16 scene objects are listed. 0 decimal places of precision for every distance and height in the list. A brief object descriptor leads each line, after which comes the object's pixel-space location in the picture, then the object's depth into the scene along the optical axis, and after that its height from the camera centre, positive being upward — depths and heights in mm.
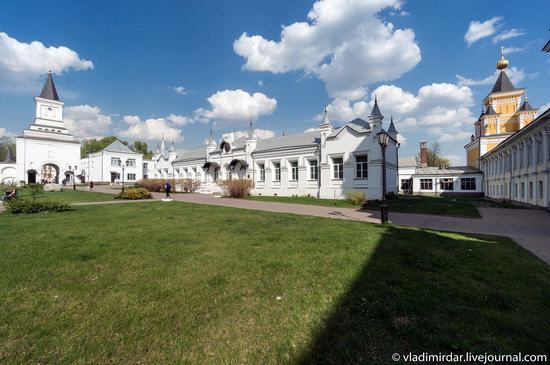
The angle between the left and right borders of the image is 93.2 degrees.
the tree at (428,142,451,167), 71681 +6026
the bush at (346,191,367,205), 20002 -1290
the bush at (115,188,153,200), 22070 -1020
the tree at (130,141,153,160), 88938 +11995
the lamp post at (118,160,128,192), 60800 +4537
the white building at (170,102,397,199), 22266 +2124
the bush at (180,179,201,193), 35875 -292
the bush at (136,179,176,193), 36684 -264
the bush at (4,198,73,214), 12577 -1148
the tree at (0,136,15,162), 69188 +10774
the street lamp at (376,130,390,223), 10875 +1621
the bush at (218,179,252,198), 27359 -664
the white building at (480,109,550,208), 17047 +1216
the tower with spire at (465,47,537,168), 38938 +10147
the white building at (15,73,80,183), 52094 +7607
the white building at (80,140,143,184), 58469 +4170
